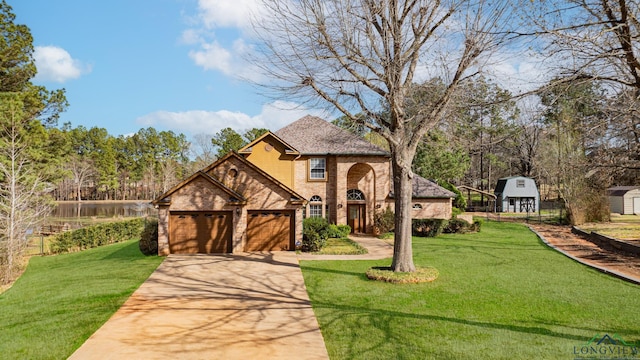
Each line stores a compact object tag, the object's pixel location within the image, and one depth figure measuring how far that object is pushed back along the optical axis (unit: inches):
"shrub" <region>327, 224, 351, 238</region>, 910.6
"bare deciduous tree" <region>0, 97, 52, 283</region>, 663.8
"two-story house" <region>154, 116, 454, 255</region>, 710.5
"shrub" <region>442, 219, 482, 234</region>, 1019.3
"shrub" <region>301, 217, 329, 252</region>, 734.5
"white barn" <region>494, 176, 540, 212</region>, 1664.6
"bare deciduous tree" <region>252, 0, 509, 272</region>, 480.7
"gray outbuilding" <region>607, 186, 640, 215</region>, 1499.8
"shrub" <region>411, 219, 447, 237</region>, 966.5
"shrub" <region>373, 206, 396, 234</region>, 991.0
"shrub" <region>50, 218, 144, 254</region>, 917.2
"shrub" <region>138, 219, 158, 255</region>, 706.2
